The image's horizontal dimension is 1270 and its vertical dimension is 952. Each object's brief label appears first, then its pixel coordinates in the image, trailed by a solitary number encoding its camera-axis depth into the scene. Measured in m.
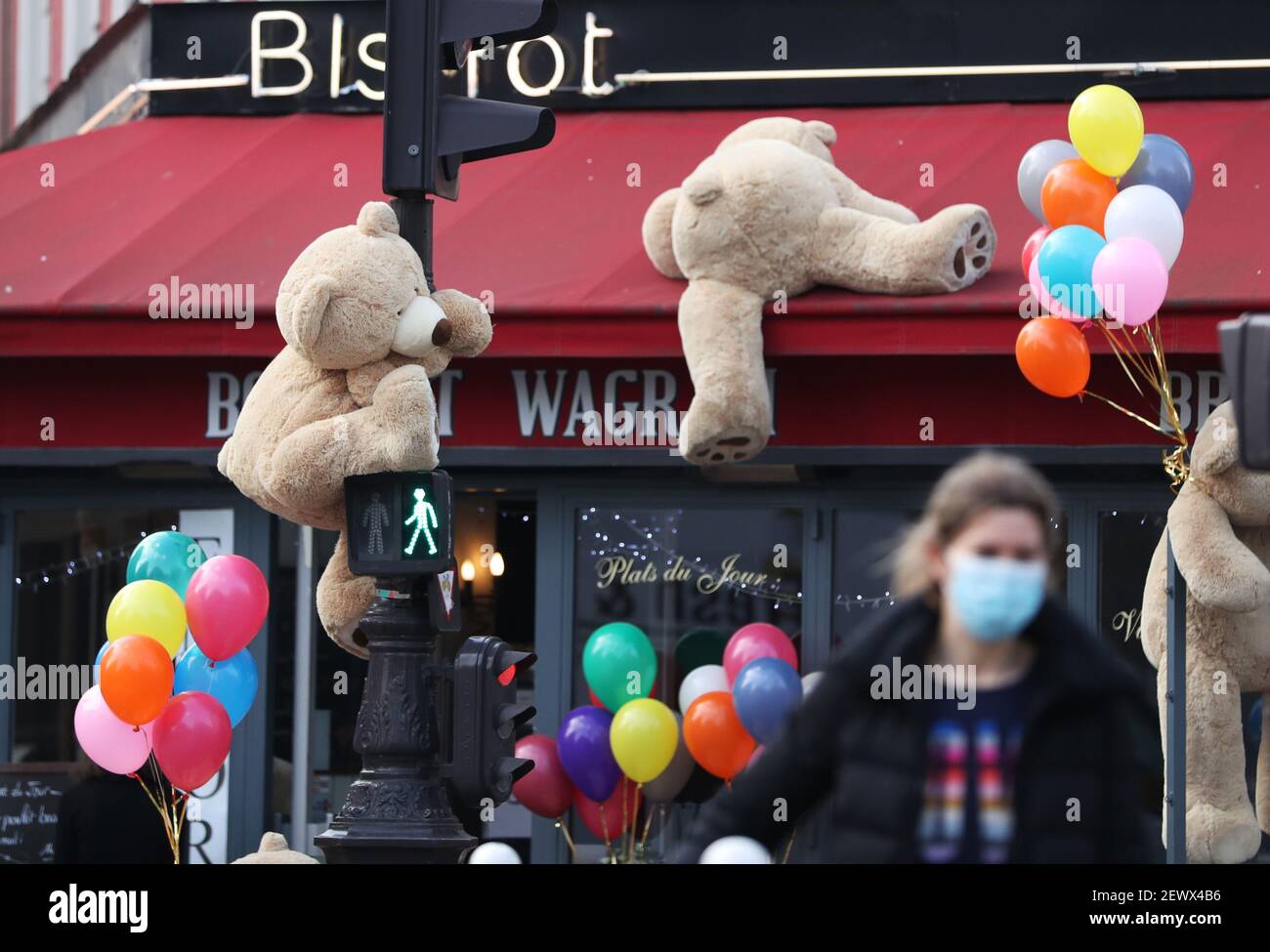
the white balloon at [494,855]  6.85
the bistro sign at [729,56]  11.55
